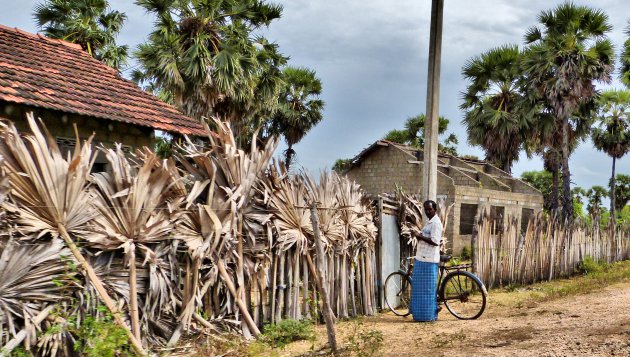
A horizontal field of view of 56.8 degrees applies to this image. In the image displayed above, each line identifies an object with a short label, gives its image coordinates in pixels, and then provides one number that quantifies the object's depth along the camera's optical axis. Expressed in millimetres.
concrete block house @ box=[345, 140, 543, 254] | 20580
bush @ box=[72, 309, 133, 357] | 5016
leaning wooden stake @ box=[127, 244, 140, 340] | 5590
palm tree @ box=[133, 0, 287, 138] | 18562
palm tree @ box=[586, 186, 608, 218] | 45062
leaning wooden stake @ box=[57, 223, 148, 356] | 5230
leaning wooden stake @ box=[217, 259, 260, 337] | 6450
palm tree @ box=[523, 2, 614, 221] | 21938
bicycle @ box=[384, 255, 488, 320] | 8477
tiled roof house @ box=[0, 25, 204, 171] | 8461
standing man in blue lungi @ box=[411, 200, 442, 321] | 8102
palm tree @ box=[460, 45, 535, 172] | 24922
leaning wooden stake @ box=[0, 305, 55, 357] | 4684
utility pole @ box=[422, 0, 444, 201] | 9516
